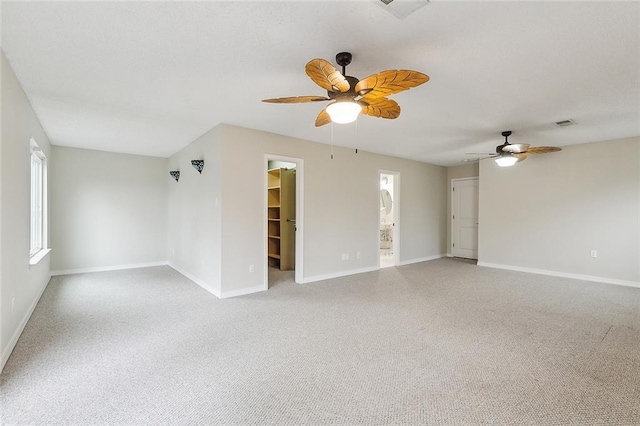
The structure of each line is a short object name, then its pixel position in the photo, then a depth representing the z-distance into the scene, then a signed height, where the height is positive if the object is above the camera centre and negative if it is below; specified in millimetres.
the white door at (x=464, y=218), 7273 -239
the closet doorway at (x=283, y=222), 4891 -280
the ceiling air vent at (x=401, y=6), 1666 +1173
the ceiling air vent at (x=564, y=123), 3924 +1166
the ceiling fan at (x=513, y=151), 4348 +876
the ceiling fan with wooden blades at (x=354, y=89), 1914 +864
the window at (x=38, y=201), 4320 +110
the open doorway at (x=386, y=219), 8420 -320
